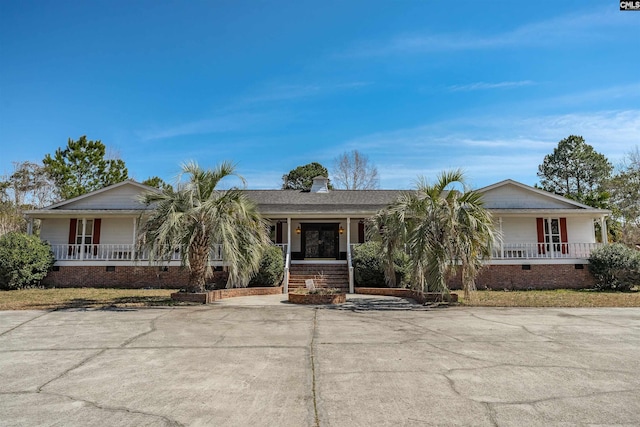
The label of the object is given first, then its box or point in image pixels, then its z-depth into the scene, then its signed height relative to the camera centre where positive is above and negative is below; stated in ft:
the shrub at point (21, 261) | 52.60 -0.23
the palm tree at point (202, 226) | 38.27 +3.32
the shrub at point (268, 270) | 53.47 -1.70
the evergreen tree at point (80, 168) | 102.94 +24.63
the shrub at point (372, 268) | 52.60 -1.36
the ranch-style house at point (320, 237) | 58.95 +3.68
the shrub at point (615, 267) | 53.21 -1.41
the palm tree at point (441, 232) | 37.93 +2.52
